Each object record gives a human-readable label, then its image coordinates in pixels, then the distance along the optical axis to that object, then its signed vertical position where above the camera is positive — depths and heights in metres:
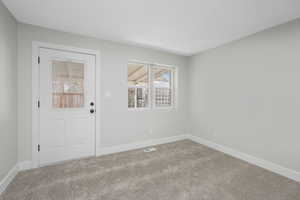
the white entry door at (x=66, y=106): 2.39 -0.11
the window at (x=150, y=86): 3.31 +0.36
